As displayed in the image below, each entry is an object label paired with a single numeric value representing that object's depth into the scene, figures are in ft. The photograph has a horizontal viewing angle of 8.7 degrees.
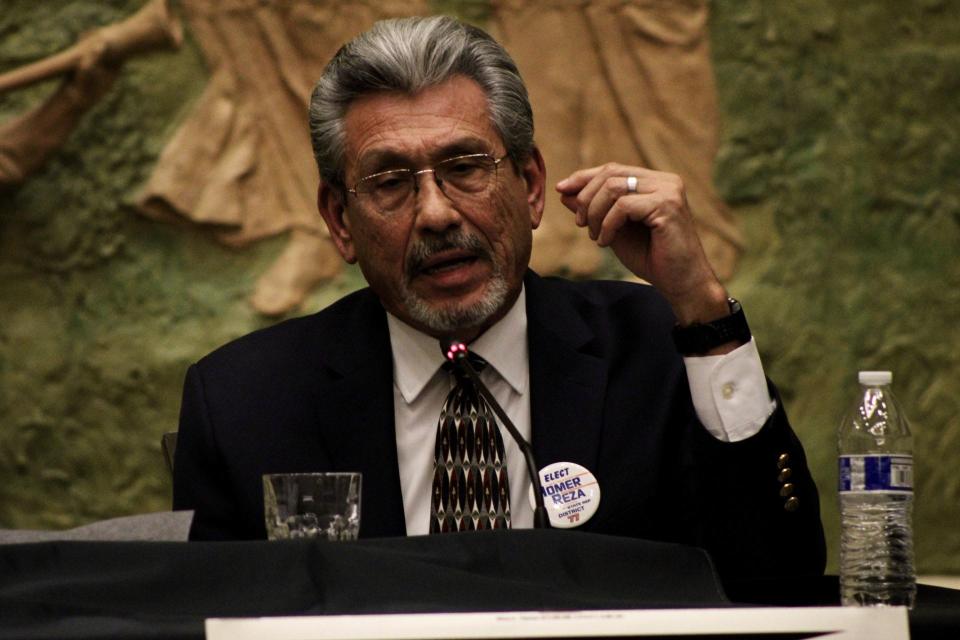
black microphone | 20.47
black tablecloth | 19.63
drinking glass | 20.28
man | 21.31
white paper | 19.27
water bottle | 20.20
